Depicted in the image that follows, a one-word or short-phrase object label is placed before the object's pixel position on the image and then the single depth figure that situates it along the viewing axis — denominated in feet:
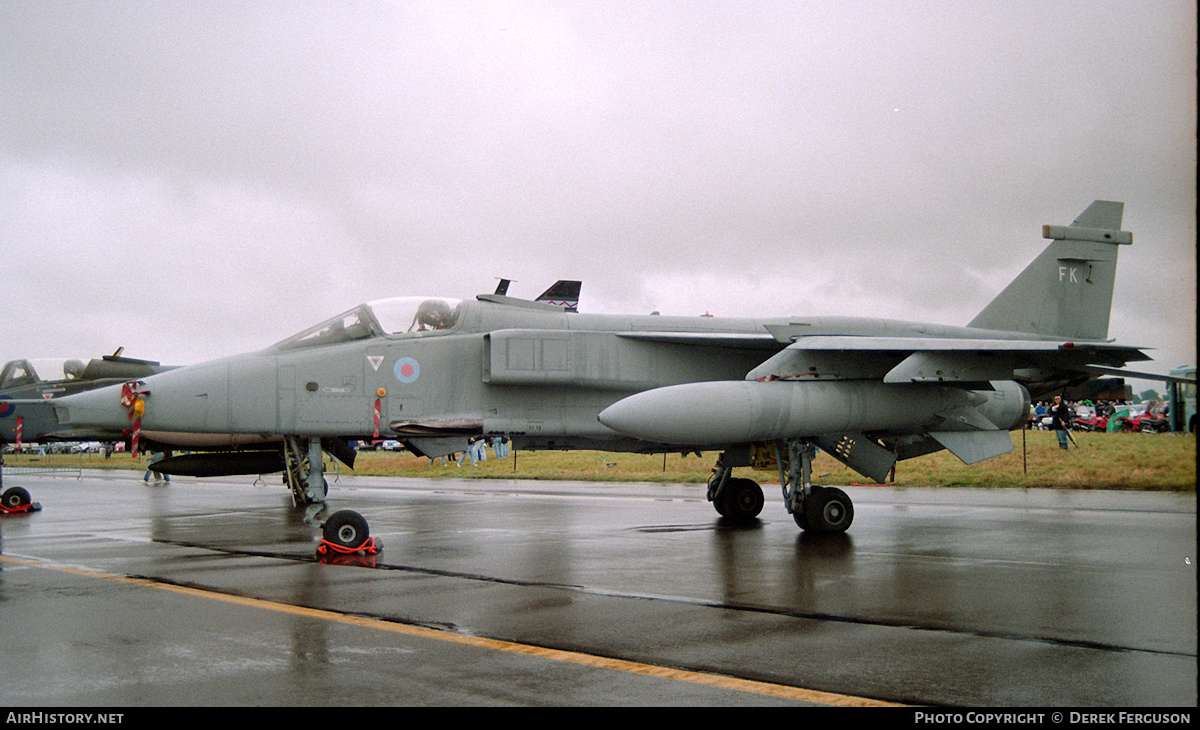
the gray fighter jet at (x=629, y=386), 33.76
